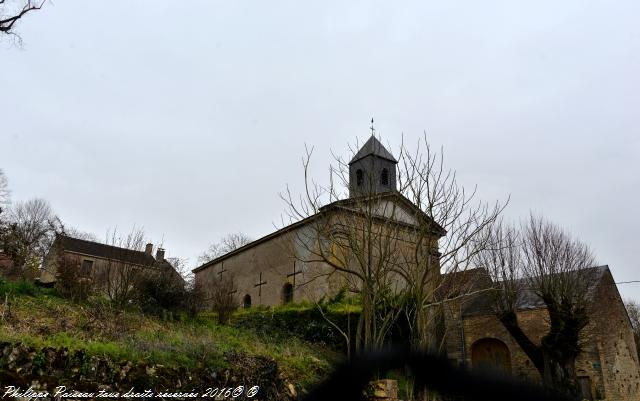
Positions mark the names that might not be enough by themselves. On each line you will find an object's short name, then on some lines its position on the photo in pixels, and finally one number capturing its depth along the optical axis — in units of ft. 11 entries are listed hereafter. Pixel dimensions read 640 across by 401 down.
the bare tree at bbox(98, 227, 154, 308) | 43.98
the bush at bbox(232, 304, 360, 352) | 49.88
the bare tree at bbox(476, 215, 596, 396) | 55.62
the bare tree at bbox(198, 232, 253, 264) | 173.17
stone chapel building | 70.18
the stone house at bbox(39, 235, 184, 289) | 46.06
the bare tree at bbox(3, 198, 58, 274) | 69.97
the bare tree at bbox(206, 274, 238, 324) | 54.44
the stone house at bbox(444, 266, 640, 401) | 65.98
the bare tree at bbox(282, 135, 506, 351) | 31.86
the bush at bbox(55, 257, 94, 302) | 42.78
